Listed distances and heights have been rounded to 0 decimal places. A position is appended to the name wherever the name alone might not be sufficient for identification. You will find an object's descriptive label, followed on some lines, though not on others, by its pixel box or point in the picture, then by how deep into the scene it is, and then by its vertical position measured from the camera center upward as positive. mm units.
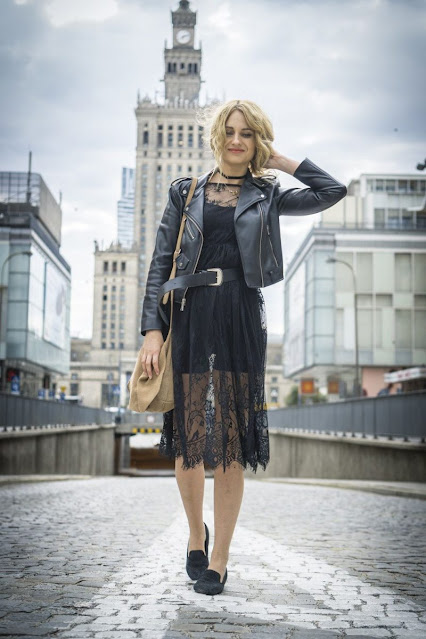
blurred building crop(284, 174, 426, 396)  56934 +8537
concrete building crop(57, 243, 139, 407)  140750 +19210
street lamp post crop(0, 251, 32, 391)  54697 +5956
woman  4027 +526
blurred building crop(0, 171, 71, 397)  57250 +8655
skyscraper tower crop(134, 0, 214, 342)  140250 +43340
